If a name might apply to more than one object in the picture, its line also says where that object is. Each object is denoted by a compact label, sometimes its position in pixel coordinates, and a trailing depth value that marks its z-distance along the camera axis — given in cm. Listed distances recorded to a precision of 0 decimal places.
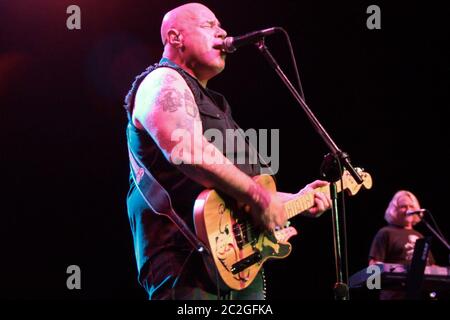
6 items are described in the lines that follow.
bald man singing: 245
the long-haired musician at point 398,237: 625
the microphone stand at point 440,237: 572
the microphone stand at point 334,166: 259
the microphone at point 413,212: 571
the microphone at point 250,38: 292
